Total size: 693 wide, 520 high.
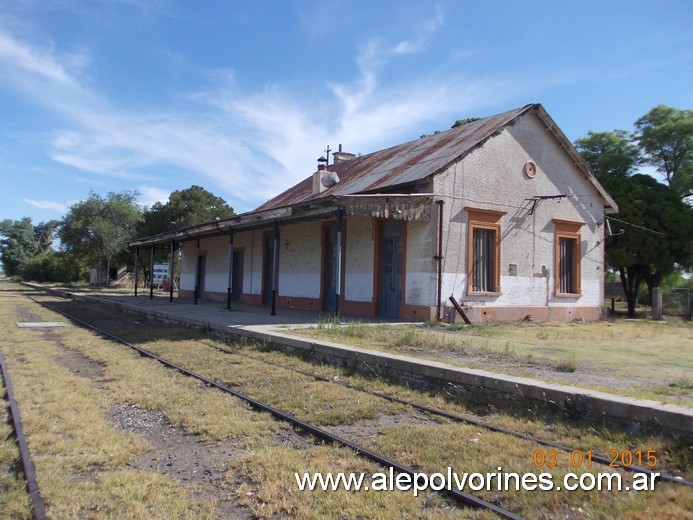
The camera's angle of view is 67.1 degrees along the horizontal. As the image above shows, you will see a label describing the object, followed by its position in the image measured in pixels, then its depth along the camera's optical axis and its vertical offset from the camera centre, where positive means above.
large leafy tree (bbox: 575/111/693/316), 20.66 +2.49
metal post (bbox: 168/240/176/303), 23.82 +0.38
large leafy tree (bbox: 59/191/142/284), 44.66 +4.52
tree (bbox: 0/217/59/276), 85.44 +5.85
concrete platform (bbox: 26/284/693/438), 4.62 -1.07
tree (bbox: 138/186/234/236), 40.31 +5.70
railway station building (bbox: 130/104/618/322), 14.43 +1.88
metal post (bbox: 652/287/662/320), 19.64 -0.31
